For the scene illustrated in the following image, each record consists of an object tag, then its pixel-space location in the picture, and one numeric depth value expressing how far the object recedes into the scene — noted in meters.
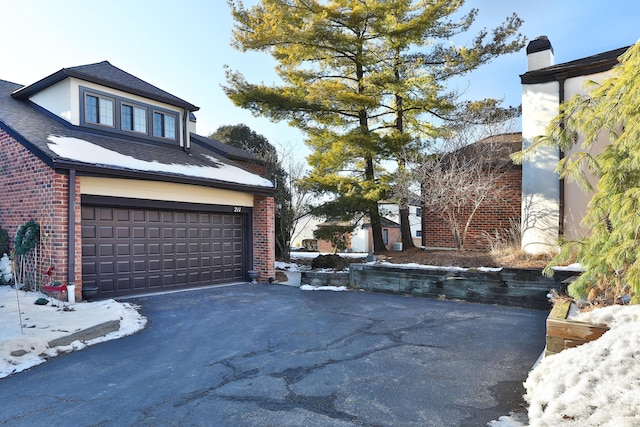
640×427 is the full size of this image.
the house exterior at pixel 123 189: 7.79
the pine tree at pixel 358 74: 12.06
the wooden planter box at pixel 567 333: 3.60
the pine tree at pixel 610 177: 4.02
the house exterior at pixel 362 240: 30.00
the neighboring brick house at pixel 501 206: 11.74
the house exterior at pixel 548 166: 9.16
